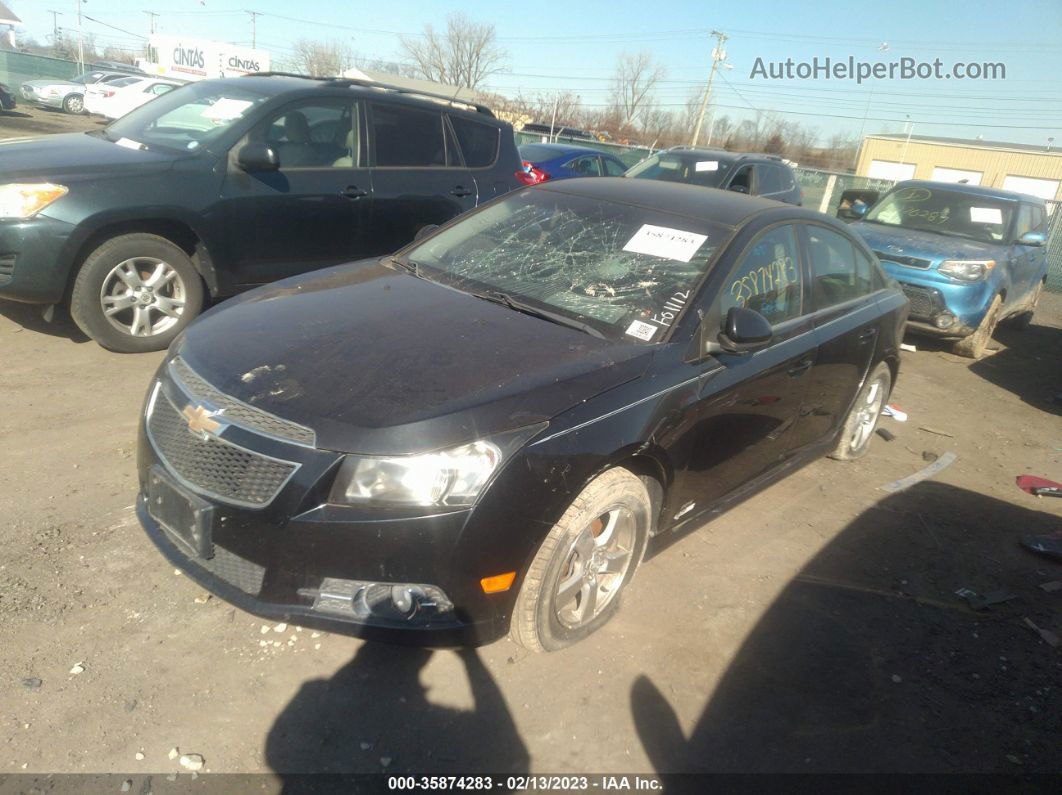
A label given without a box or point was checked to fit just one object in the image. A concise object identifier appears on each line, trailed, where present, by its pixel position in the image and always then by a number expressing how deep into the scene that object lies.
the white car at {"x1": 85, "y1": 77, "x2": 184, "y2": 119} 21.45
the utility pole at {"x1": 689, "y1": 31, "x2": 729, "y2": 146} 45.93
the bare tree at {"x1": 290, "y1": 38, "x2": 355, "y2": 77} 66.75
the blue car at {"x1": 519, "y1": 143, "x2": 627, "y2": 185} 12.15
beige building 47.41
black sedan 2.23
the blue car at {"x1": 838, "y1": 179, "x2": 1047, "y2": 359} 7.69
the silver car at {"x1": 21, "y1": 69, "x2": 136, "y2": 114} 26.11
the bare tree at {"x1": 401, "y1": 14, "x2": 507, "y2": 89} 65.75
